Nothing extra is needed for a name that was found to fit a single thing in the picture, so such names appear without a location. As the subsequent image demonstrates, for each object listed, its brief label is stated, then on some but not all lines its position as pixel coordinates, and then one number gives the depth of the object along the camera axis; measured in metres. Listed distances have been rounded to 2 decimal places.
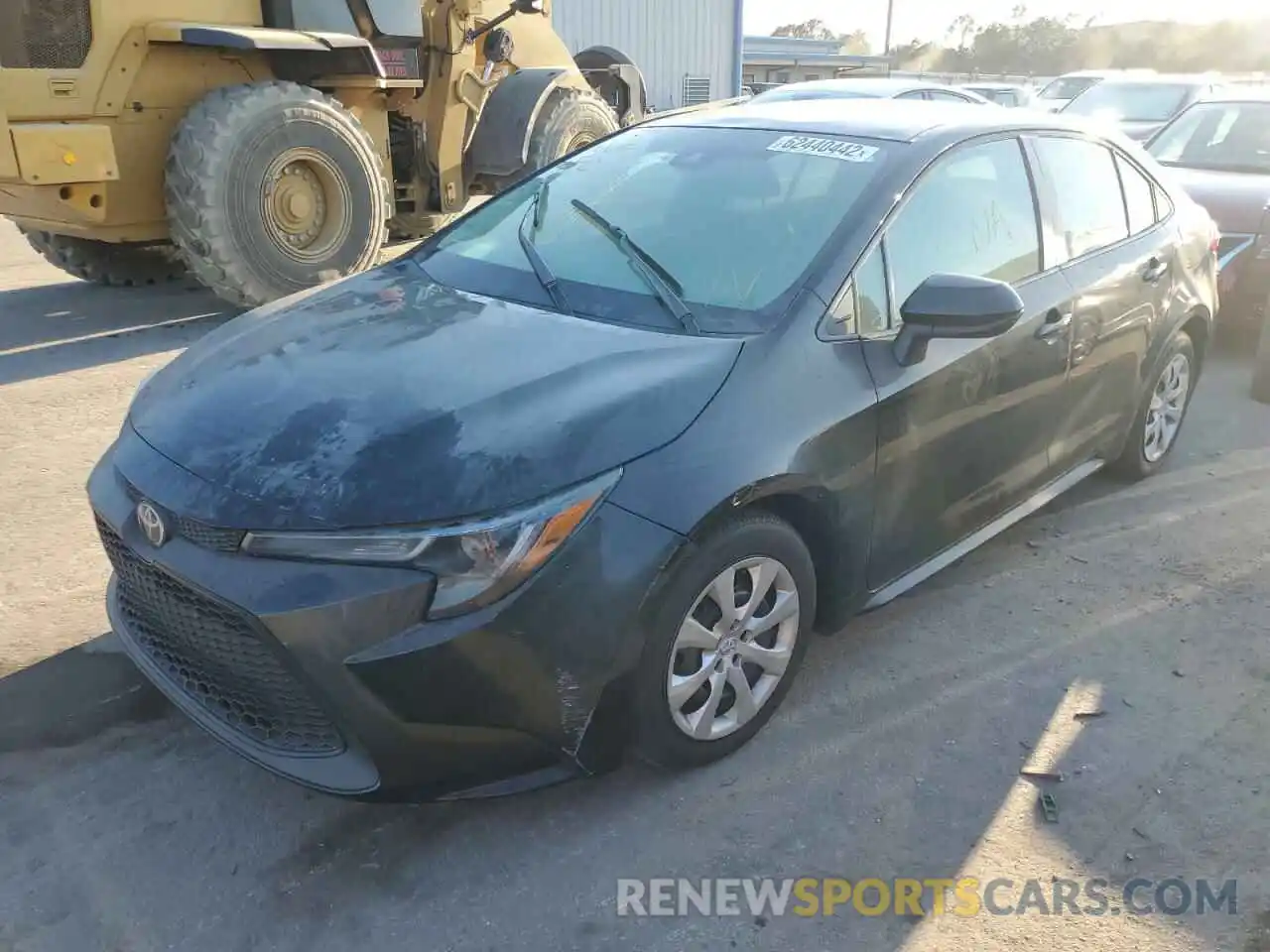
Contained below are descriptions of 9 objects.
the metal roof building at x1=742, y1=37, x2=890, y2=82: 40.62
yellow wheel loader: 6.30
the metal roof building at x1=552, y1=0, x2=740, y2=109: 19.08
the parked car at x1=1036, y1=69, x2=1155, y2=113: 19.08
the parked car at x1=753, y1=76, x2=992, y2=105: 9.27
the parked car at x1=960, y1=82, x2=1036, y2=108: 17.42
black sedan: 2.29
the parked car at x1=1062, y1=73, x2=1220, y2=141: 12.31
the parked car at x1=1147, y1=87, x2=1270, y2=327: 6.64
